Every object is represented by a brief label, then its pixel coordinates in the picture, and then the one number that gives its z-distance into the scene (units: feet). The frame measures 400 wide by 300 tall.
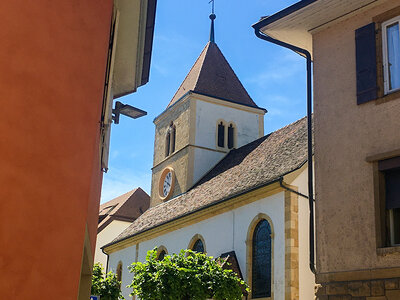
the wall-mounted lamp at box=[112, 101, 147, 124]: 32.19
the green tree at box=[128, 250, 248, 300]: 49.88
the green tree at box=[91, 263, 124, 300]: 59.36
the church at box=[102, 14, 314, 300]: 64.85
